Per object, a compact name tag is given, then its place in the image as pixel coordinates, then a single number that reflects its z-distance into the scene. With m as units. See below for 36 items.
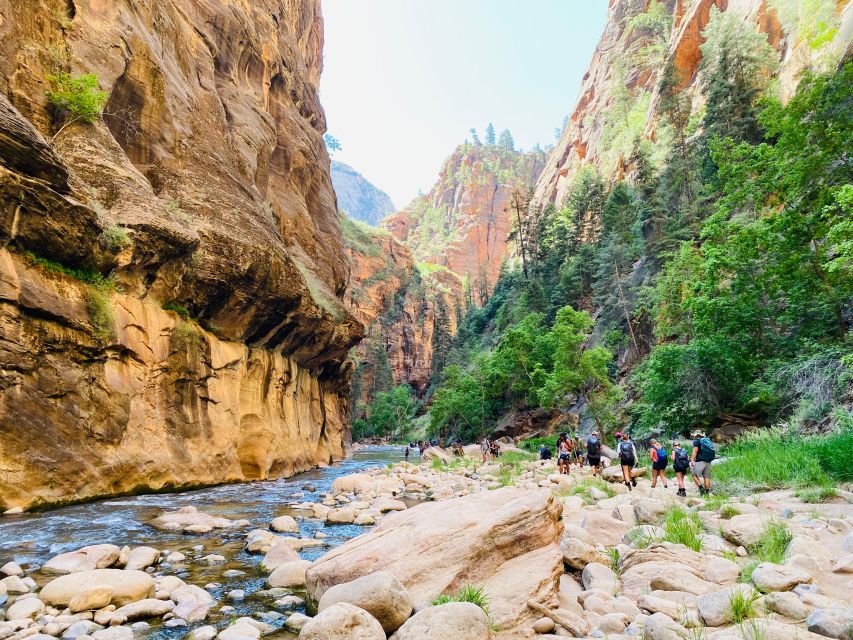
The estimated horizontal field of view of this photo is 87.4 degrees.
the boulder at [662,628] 3.66
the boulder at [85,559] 6.04
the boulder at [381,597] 4.30
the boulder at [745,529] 6.28
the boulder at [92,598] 4.86
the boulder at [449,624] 3.74
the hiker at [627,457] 13.37
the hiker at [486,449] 31.16
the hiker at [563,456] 18.19
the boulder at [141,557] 6.44
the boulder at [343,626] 3.80
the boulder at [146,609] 4.86
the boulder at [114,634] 4.32
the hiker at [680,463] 11.19
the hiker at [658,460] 12.98
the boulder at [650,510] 8.22
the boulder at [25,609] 4.65
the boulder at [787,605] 3.88
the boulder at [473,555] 4.92
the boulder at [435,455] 35.31
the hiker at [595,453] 18.13
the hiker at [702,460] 10.92
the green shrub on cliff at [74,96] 13.73
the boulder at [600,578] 5.42
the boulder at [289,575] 6.10
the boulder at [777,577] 4.41
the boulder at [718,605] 4.03
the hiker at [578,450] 22.36
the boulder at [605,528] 7.59
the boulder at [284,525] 9.48
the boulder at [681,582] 4.89
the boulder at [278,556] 6.79
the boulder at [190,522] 8.96
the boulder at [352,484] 15.91
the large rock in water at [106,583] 5.05
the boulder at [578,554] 6.29
